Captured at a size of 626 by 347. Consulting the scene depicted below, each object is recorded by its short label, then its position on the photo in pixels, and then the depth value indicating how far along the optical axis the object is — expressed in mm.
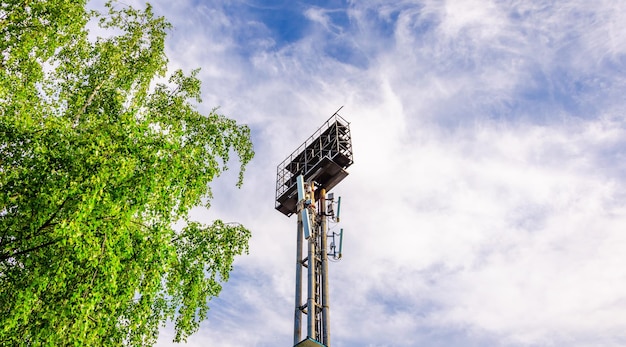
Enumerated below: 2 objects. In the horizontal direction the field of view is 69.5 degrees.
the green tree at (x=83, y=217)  8852
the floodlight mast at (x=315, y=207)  21297
